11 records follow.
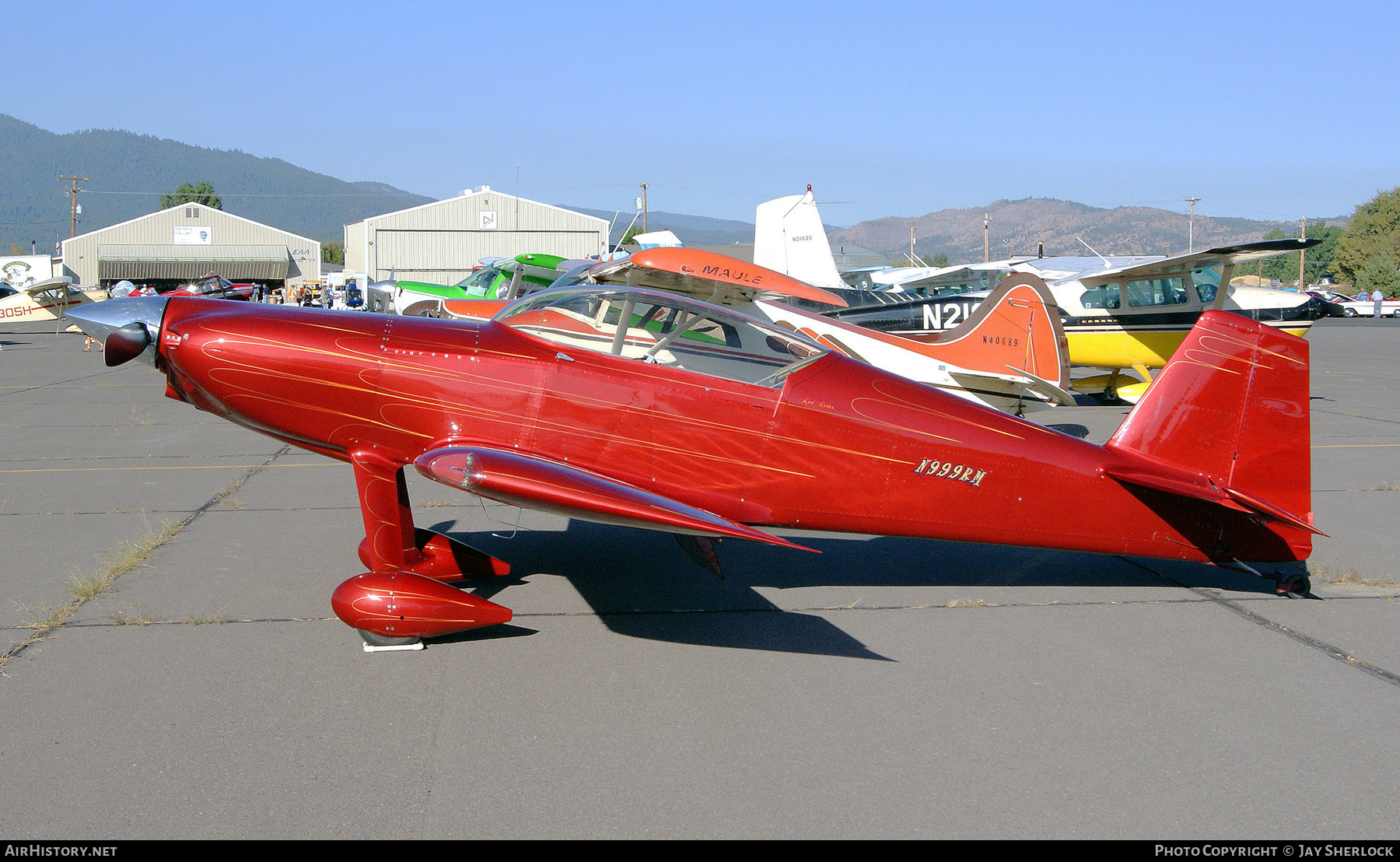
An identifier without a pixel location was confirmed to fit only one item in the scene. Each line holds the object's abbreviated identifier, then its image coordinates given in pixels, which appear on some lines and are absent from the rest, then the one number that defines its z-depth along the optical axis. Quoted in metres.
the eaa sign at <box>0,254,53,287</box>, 41.94
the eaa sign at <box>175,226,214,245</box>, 83.19
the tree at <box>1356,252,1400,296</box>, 72.19
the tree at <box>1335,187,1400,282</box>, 79.00
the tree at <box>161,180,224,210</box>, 144.38
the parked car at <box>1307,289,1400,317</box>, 56.41
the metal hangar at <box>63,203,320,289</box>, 79.06
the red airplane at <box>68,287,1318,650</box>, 5.11
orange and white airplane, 11.26
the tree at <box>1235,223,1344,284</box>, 116.69
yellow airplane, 15.31
